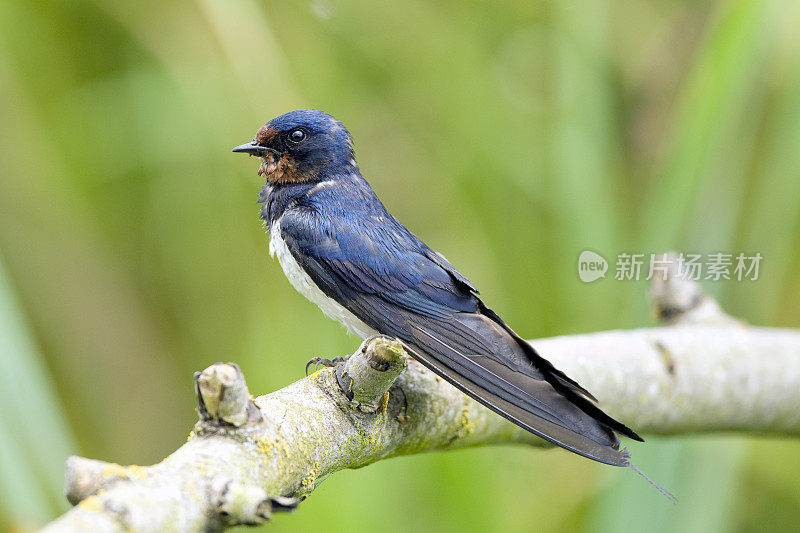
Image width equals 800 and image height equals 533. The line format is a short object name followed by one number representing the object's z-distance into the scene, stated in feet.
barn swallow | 11.78
